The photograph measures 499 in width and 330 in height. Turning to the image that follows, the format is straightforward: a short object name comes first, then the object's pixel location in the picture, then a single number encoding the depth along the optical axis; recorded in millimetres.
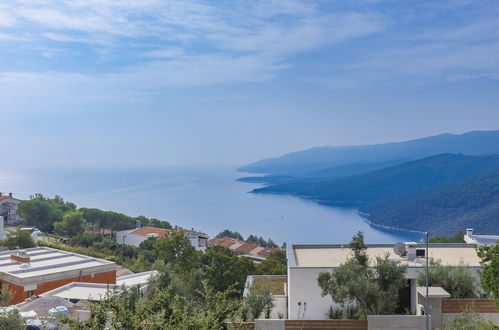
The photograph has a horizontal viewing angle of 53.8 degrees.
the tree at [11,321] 10415
